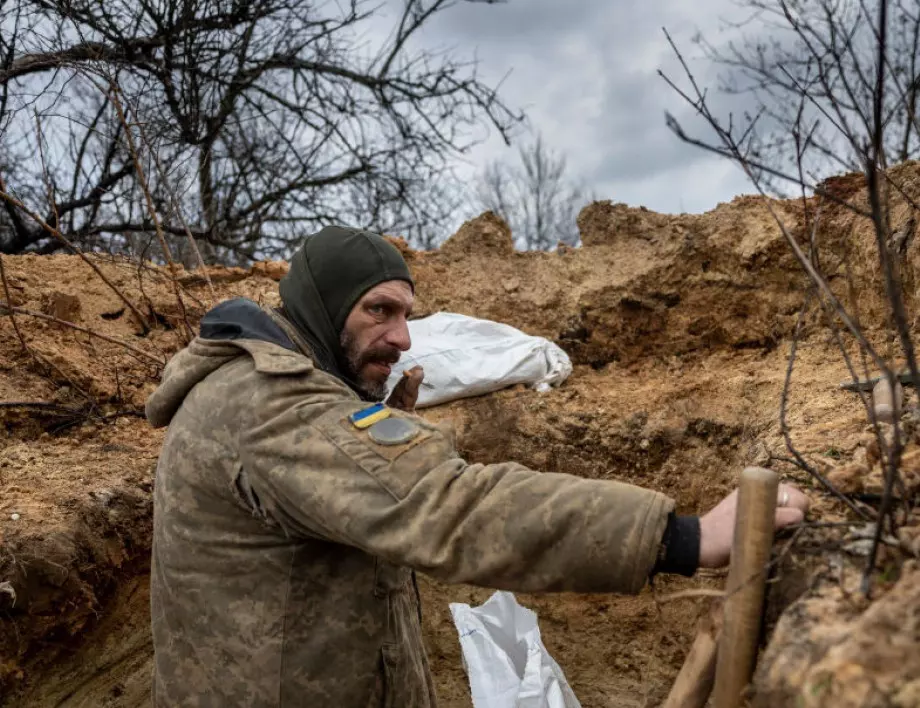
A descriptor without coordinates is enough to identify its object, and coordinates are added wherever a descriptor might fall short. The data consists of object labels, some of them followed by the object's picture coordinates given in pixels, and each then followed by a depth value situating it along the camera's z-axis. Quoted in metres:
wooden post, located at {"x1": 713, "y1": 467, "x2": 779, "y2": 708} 1.35
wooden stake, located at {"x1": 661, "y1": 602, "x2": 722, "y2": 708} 1.48
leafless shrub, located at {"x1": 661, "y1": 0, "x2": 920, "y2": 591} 1.13
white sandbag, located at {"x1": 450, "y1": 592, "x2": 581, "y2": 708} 3.00
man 1.44
